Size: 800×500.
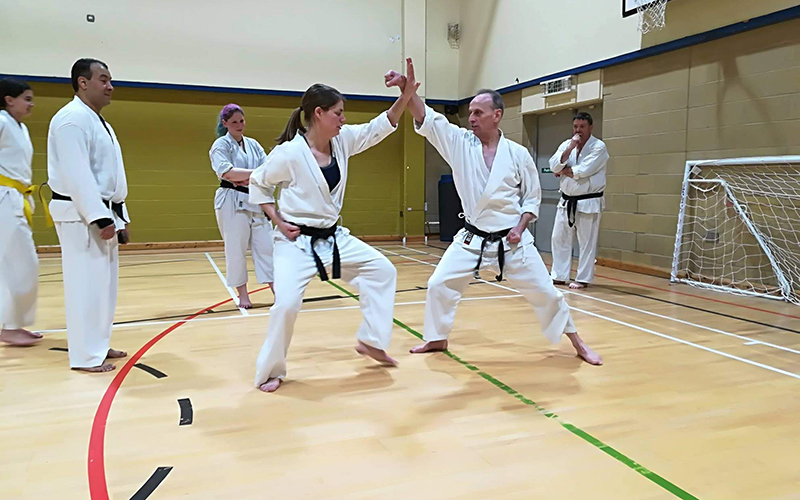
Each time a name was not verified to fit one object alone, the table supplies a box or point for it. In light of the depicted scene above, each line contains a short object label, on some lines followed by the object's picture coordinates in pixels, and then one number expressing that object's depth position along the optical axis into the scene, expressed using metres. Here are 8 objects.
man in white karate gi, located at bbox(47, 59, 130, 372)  2.82
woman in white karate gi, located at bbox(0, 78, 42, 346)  3.44
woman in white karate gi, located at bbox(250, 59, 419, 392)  2.72
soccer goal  5.05
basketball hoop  6.05
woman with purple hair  4.40
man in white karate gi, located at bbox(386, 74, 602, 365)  3.08
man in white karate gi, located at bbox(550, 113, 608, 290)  5.46
